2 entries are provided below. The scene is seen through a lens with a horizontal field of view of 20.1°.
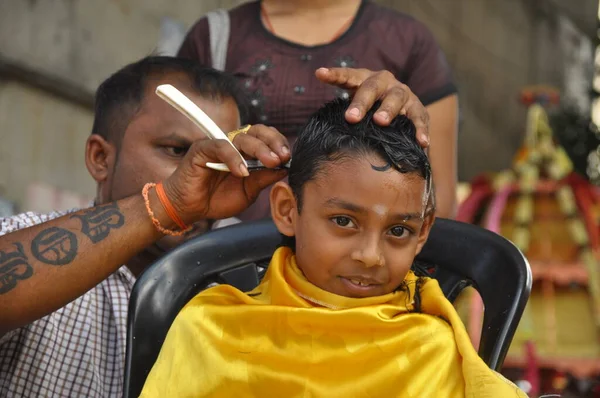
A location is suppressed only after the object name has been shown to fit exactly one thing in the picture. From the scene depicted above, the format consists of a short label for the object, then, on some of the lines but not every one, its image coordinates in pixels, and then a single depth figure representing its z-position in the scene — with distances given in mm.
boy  1554
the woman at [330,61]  1975
